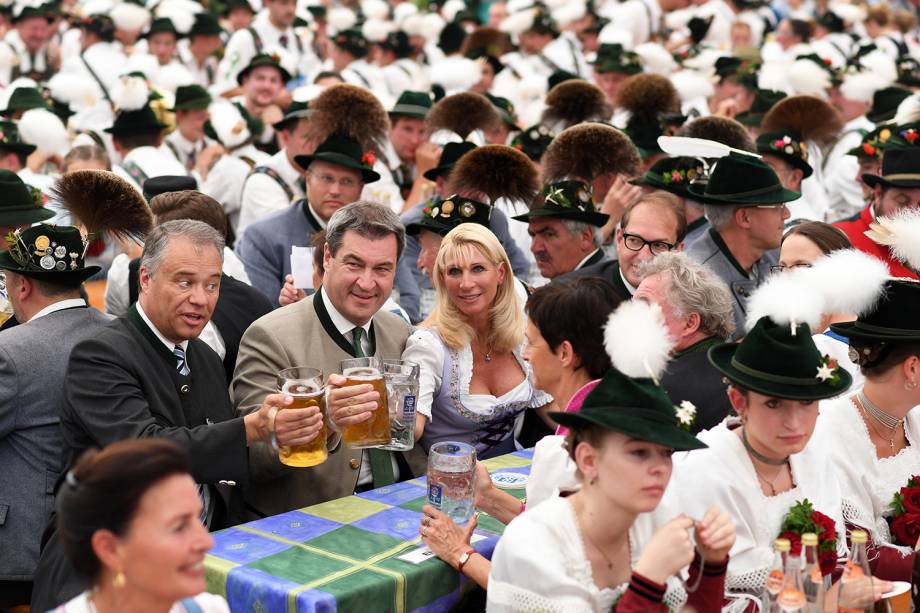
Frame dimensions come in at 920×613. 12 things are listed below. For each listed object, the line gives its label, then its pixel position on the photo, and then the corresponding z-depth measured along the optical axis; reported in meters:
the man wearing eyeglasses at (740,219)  5.86
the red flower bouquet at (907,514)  4.05
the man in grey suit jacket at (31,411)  4.27
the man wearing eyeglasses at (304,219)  6.77
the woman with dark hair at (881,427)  4.02
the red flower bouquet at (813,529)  3.48
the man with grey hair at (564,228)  6.22
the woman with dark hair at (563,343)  4.02
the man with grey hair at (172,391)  3.85
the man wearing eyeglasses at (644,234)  5.51
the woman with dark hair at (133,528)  2.64
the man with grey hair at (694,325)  4.21
